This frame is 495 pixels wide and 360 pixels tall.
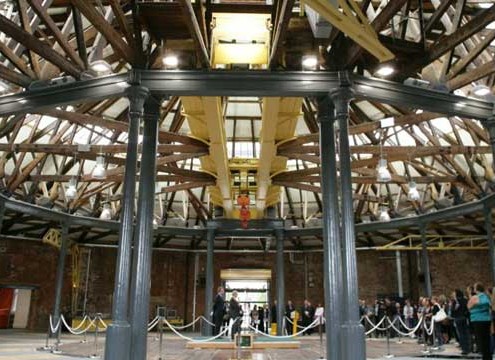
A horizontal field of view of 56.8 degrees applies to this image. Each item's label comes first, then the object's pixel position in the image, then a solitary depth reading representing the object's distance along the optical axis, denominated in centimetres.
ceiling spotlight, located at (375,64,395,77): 884
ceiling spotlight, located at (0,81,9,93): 928
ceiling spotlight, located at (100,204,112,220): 1617
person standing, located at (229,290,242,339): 1459
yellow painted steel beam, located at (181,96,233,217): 992
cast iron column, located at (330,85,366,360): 735
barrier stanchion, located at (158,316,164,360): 1065
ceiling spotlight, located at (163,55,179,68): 860
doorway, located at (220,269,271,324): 2583
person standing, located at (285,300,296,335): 2183
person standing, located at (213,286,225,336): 1664
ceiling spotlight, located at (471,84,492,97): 906
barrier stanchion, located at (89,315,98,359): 1079
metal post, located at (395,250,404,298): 2436
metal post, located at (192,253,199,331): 2553
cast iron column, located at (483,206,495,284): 1515
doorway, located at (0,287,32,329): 2320
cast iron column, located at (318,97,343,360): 784
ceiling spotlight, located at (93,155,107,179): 1126
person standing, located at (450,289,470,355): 1142
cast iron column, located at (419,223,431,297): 1795
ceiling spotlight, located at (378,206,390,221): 1712
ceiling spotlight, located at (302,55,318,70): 845
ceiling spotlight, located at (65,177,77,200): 1298
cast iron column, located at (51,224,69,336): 1747
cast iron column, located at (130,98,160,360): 779
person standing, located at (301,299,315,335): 2211
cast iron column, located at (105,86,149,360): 735
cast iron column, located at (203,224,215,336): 1777
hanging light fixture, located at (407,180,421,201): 1356
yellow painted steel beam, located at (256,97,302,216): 994
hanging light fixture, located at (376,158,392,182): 1145
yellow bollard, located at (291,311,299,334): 2062
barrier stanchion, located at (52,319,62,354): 1176
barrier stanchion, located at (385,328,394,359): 1110
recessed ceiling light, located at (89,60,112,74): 839
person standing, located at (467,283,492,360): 926
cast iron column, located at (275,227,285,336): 1850
